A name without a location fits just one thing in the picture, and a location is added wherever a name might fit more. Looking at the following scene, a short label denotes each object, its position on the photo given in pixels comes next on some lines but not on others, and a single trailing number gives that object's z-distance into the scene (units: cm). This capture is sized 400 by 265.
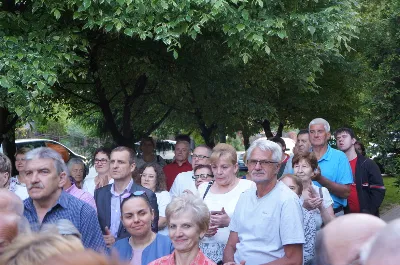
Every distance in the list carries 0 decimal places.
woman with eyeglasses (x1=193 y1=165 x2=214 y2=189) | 710
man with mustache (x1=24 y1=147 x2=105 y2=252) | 482
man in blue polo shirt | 709
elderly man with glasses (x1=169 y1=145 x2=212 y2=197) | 749
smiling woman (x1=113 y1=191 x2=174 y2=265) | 515
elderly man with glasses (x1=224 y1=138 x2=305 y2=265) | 512
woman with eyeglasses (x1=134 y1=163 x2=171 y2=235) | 699
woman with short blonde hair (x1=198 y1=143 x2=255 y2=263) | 591
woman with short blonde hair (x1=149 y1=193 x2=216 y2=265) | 485
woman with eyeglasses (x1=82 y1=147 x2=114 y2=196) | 777
